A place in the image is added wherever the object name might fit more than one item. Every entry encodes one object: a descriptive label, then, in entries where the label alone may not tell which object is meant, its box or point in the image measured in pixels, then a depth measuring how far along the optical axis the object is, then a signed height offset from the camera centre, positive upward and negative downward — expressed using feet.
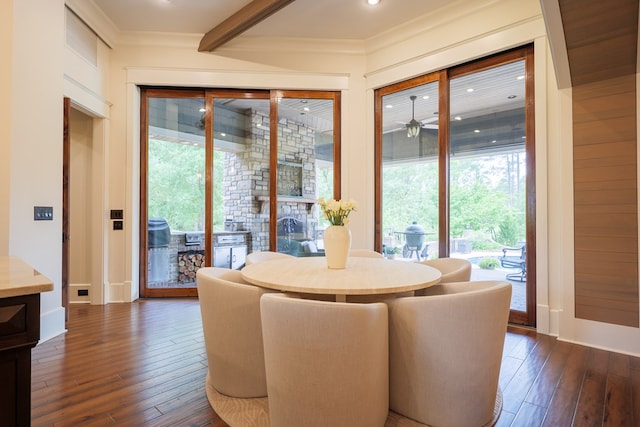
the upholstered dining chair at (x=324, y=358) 4.53 -2.05
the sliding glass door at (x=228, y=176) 14.02 +1.68
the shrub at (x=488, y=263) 11.43 -1.77
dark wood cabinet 3.20 -1.38
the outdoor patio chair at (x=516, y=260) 10.54 -1.58
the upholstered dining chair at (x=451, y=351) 5.00 -2.18
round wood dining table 5.41 -1.20
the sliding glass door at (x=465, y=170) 10.60 +1.60
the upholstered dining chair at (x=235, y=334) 5.96 -2.21
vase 7.20 -0.67
